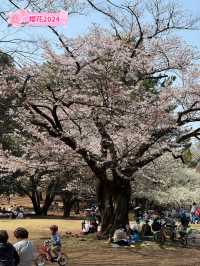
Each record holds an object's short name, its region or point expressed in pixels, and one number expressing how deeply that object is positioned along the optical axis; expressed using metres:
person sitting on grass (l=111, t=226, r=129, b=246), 18.45
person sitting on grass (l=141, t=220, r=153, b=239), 21.42
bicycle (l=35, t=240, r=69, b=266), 13.45
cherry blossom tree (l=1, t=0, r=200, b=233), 17.22
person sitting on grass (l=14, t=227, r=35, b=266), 7.15
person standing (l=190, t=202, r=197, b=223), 40.47
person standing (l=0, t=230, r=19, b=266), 6.63
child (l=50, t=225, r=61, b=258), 13.57
